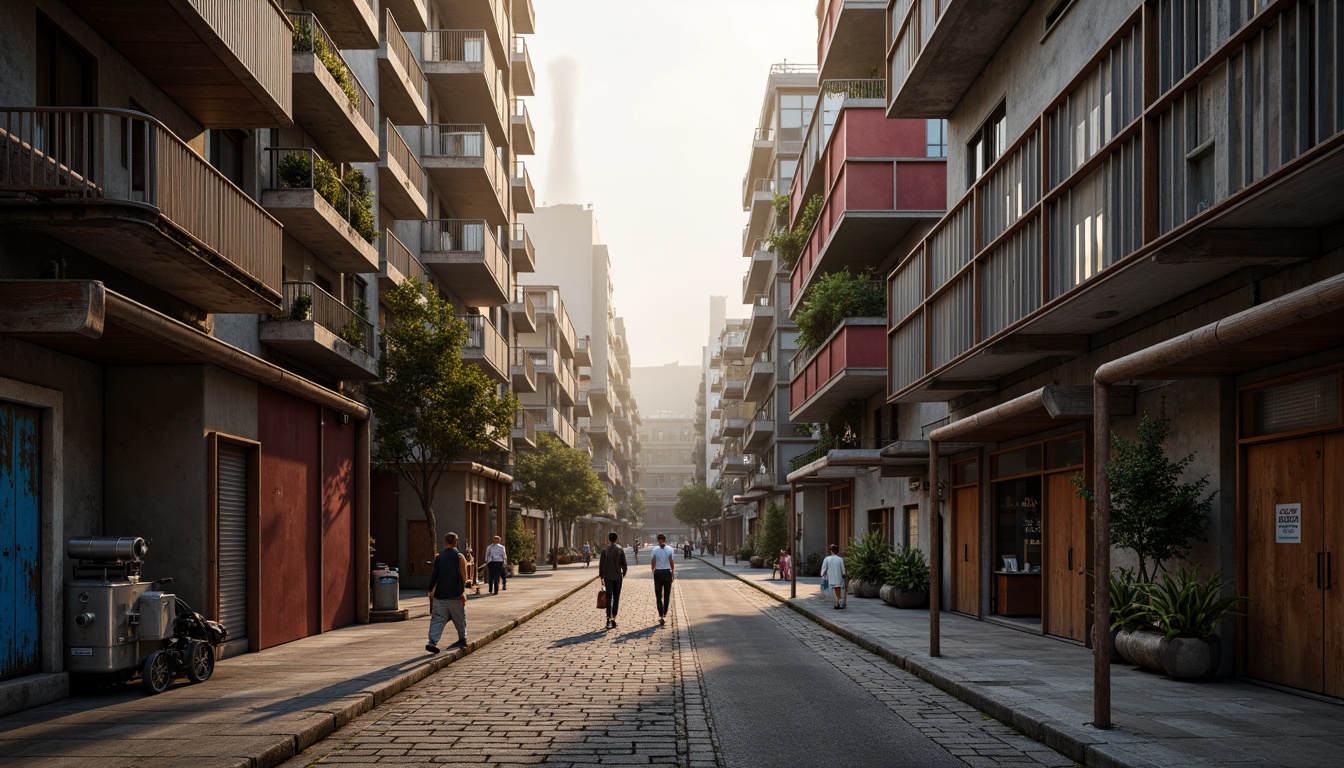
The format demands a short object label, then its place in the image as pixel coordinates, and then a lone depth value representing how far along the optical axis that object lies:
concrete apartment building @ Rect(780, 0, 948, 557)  24.98
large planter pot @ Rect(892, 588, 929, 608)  24.06
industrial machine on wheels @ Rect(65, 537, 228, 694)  11.20
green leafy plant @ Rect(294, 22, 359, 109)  20.48
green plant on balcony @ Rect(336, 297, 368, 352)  23.89
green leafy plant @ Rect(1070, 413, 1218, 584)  12.04
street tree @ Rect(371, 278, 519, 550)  24.88
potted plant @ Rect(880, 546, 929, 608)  23.98
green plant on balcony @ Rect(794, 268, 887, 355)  26.53
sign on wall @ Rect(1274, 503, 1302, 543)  10.67
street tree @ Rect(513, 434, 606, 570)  53.41
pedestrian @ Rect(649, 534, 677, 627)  21.62
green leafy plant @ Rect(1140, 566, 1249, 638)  11.42
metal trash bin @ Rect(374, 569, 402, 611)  21.36
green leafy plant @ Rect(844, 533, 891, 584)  27.78
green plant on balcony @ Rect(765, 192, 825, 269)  32.22
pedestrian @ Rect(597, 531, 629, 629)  20.74
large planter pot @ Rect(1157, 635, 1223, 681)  11.33
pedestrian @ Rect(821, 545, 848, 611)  23.84
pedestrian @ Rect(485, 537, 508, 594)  31.42
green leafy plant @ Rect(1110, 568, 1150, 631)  12.49
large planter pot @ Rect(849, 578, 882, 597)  28.02
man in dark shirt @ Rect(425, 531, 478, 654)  15.49
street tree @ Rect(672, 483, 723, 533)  111.88
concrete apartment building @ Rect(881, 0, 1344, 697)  8.73
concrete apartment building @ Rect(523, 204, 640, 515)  91.56
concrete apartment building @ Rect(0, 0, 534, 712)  10.77
